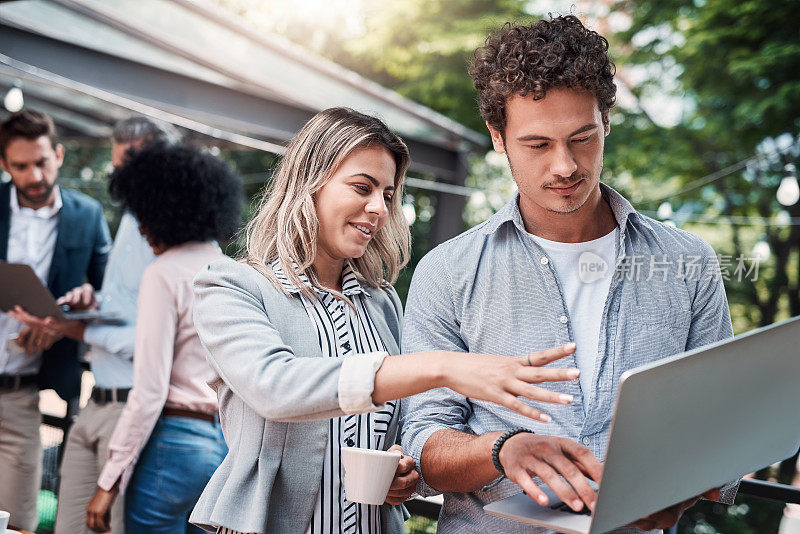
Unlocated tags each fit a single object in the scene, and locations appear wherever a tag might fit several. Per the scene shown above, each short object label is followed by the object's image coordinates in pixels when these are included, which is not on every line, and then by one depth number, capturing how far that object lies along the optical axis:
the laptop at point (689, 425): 0.83
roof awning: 3.03
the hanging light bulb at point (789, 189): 3.04
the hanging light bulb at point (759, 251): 2.96
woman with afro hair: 2.17
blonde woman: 1.11
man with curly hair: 1.29
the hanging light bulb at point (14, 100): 3.73
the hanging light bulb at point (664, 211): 2.64
